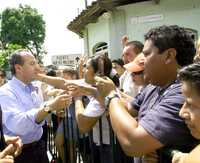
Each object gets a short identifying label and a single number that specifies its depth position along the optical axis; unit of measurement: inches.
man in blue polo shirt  44.1
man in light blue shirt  78.4
